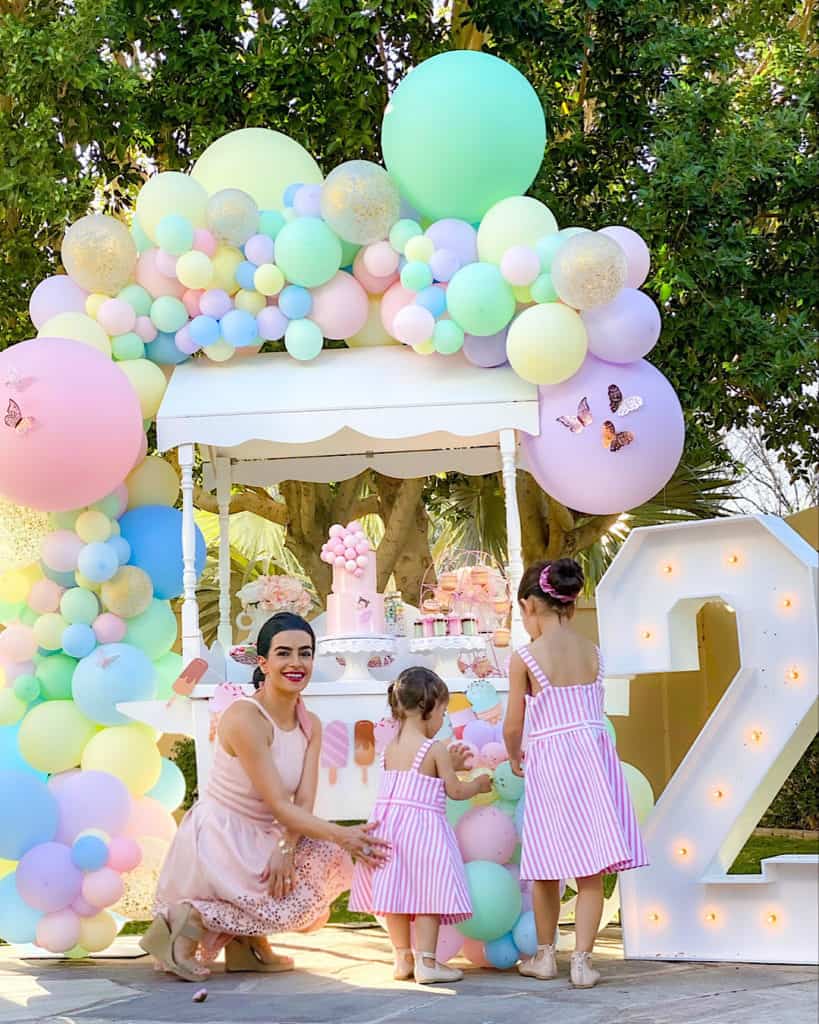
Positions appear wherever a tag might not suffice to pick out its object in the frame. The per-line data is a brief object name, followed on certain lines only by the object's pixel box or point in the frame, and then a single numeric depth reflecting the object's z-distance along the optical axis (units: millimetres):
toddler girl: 4684
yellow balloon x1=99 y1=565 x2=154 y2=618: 6066
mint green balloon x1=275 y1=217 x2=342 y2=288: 6004
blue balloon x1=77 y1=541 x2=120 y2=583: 5949
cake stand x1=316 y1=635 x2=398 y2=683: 5770
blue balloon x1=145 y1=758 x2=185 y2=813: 6043
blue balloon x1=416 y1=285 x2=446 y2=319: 5956
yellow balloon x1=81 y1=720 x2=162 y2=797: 5855
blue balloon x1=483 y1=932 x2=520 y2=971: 4988
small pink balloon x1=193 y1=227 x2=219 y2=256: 6117
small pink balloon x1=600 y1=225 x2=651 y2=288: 6043
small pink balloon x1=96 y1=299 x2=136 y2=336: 6137
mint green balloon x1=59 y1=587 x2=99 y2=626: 6023
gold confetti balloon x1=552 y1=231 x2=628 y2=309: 5629
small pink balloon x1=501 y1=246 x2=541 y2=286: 5797
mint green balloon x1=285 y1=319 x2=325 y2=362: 6141
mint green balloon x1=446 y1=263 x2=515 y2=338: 5812
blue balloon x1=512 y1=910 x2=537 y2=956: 4992
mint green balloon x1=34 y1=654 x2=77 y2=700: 6066
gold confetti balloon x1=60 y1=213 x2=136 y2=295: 6070
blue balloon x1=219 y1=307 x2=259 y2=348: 6148
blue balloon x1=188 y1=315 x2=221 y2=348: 6164
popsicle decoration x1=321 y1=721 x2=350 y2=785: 5609
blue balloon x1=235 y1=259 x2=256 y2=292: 6156
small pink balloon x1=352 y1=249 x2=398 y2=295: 6195
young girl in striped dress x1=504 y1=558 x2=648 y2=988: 4547
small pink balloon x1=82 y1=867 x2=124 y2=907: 5605
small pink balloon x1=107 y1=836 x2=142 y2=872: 5688
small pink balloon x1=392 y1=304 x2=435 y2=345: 5914
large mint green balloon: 5930
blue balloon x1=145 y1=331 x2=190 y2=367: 6324
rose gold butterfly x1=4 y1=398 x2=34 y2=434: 5754
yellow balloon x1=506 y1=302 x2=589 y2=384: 5758
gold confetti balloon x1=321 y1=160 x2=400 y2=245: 5910
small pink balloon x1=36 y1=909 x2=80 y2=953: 5574
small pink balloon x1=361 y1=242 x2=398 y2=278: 6078
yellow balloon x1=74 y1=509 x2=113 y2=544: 6031
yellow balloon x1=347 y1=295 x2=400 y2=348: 6348
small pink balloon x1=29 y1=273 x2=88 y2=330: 6281
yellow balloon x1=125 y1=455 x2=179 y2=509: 6352
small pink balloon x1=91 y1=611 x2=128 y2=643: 6051
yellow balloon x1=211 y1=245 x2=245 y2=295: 6156
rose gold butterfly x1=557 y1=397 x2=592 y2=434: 5902
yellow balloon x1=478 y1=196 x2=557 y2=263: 5844
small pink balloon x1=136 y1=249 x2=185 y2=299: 6203
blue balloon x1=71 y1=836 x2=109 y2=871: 5621
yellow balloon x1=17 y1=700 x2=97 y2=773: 5895
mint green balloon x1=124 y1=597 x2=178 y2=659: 6141
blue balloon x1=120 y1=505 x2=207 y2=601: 6164
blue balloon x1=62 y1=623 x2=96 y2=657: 5988
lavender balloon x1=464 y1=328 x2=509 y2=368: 6039
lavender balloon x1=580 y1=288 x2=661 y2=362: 5902
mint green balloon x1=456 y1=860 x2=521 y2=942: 4898
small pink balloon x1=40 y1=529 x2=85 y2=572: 6020
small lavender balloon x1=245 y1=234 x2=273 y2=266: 6125
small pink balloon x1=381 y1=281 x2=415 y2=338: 6125
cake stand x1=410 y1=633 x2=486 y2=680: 5867
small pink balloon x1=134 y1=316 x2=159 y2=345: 6242
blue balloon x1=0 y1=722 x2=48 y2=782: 5863
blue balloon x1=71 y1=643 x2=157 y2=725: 5867
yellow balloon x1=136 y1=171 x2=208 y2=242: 6129
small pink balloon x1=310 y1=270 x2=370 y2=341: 6156
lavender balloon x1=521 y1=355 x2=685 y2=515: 5914
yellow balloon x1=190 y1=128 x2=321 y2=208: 6391
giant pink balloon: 5750
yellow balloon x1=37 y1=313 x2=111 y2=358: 6098
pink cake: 5848
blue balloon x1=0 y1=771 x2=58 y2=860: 5570
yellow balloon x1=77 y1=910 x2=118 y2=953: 5648
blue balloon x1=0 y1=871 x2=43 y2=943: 5605
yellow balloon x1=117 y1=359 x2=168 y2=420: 6156
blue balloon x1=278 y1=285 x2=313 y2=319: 6137
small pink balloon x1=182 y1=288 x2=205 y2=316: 6215
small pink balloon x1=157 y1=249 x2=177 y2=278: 6148
